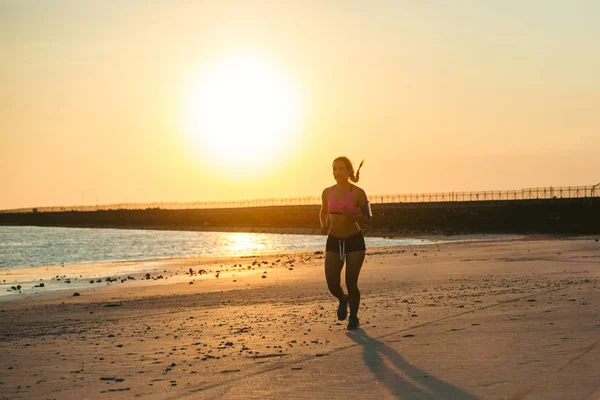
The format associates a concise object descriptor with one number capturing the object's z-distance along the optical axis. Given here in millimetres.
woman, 11000
